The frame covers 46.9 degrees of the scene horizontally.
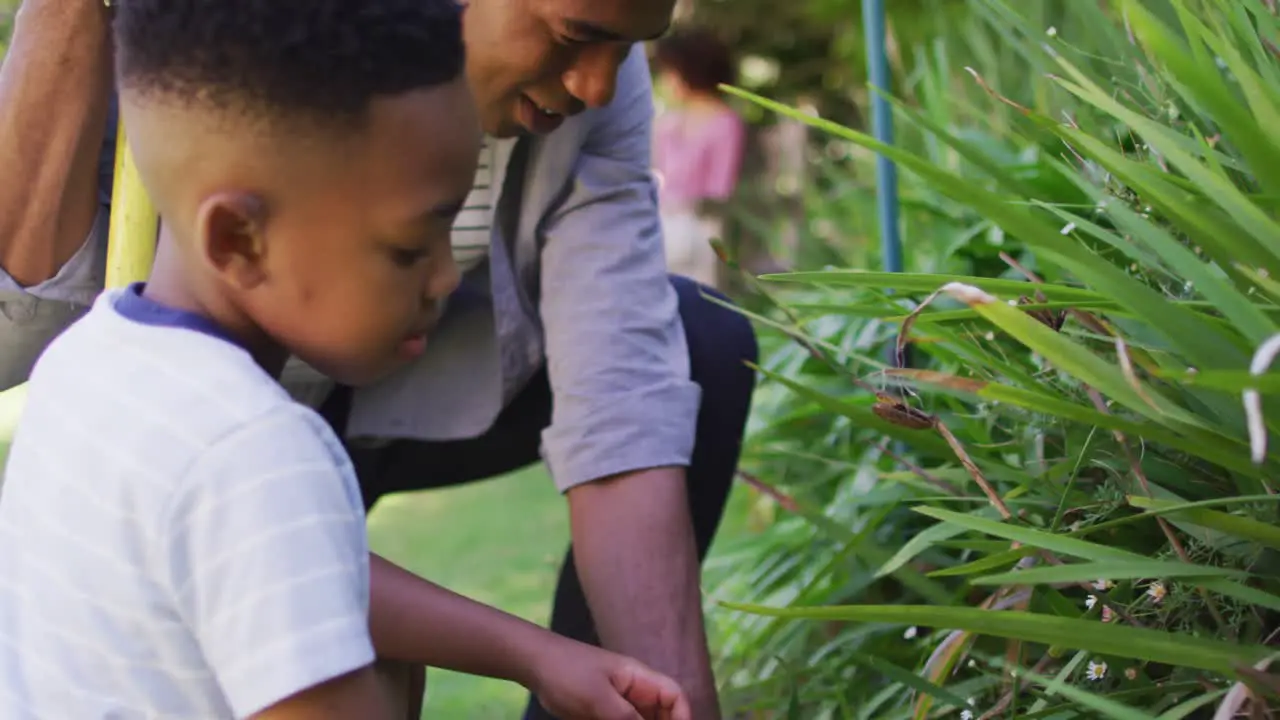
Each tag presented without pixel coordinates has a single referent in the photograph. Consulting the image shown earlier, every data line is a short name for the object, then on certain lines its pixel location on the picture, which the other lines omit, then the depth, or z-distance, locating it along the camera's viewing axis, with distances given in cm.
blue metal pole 191
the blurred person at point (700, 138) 529
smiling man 131
